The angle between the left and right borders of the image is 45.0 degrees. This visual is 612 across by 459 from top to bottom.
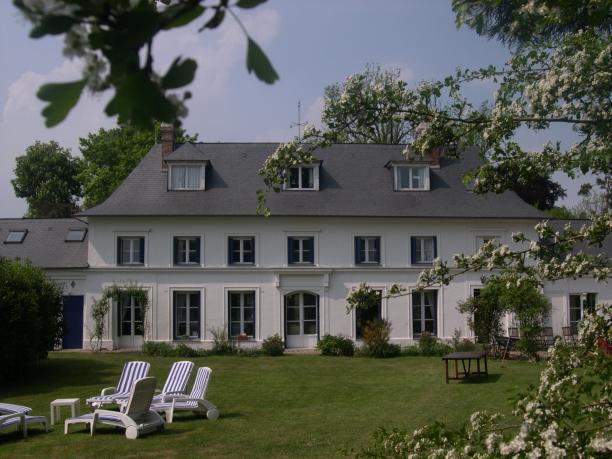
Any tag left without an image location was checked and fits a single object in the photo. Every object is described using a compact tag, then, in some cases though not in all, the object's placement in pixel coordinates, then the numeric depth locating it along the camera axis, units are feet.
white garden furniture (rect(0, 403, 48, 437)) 40.09
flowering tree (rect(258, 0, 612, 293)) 17.24
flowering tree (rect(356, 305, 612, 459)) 11.14
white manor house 93.04
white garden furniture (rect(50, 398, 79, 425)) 45.19
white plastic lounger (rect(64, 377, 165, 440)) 39.29
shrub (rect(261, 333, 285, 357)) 87.45
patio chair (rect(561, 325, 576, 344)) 92.60
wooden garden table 59.21
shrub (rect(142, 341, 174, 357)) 85.35
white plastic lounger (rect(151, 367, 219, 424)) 44.60
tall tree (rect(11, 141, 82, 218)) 173.88
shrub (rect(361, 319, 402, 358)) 85.97
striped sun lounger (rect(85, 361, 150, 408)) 49.80
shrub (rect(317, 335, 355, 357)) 88.12
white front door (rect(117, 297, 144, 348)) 93.30
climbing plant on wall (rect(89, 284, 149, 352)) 89.81
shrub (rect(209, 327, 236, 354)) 88.84
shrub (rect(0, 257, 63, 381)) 59.41
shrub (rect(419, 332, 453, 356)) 86.28
